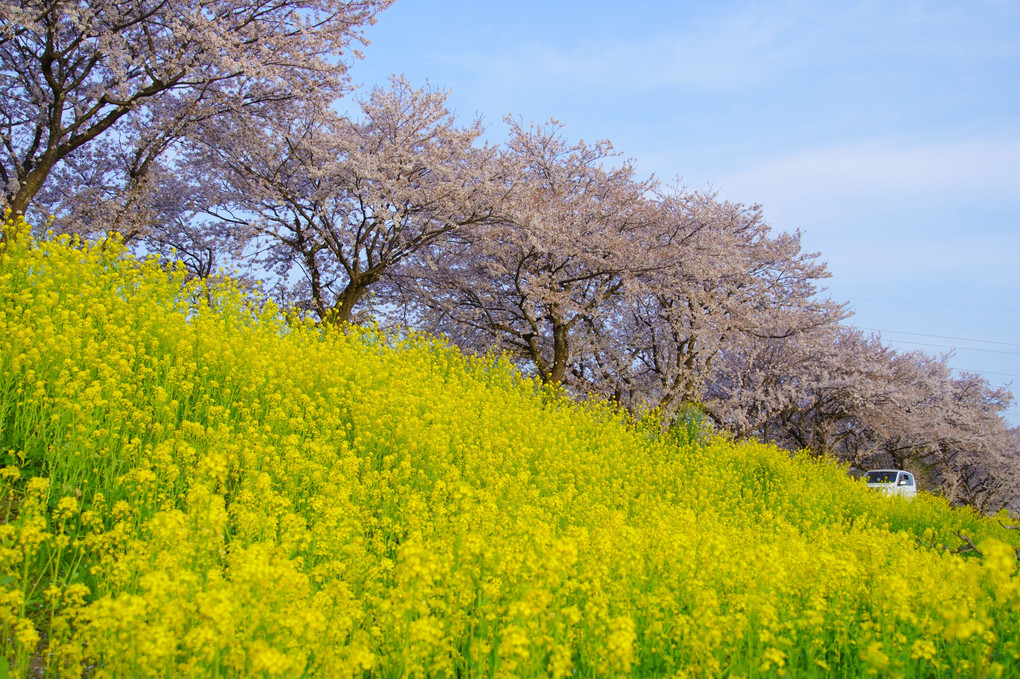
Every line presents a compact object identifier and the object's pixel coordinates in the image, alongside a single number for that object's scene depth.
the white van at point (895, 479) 23.11
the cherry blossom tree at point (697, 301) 20.05
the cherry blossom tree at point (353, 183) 16.73
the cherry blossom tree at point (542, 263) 18.38
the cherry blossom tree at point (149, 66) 13.00
